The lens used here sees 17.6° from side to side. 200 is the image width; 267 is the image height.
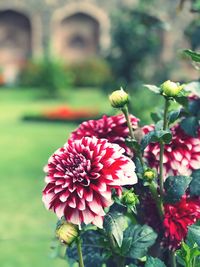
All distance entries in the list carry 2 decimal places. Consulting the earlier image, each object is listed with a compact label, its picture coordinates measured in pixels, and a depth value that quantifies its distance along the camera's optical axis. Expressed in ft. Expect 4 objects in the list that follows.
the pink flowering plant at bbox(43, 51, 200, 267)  3.18
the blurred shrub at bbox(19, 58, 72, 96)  40.45
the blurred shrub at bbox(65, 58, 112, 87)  46.76
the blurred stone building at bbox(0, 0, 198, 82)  53.01
